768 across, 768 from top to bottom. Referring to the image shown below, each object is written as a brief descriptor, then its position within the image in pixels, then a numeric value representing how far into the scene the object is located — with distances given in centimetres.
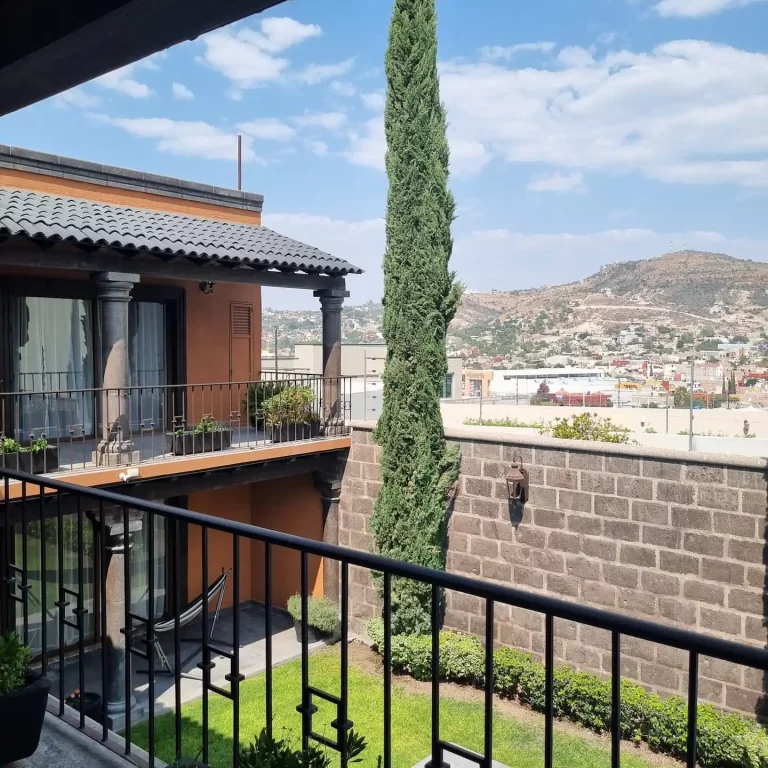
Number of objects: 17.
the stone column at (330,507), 997
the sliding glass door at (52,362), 876
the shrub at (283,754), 157
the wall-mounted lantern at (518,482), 822
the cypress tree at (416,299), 888
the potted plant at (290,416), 954
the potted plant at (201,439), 831
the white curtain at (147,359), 995
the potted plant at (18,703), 213
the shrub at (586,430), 873
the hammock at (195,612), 712
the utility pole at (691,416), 955
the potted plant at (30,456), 695
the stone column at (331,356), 981
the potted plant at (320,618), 920
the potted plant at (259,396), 1010
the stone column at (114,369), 757
